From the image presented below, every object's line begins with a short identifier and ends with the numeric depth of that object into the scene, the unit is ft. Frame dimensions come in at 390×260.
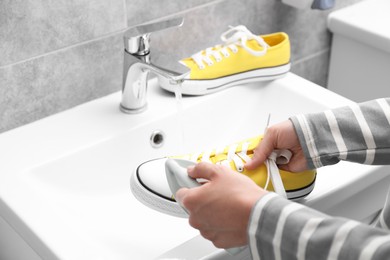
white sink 4.45
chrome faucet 4.92
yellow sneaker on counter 5.41
